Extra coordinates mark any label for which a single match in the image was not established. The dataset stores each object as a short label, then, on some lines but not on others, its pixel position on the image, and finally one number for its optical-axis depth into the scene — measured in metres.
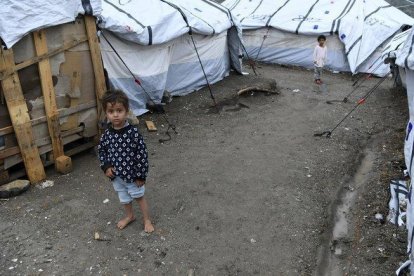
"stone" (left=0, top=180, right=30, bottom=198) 4.99
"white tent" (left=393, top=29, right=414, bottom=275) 4.21
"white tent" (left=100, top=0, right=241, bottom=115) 7.96
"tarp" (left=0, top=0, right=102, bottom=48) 4.64
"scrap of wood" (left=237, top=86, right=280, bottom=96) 9.99
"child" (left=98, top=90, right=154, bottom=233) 3.83
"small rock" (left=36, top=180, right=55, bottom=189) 5.30
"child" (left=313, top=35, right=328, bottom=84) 11.24
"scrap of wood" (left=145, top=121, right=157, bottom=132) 7.64
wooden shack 4.92
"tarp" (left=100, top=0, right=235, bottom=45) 7.81
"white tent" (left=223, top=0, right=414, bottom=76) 12.52
